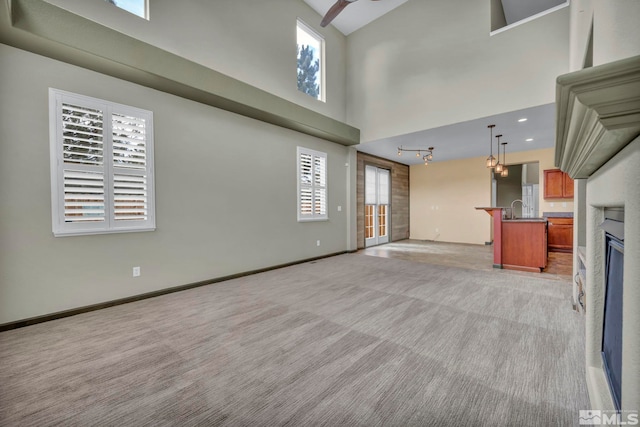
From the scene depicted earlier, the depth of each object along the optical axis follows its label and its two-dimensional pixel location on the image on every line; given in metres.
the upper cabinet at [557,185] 6.45
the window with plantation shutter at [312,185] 5.56
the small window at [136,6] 3.20
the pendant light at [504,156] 5.84
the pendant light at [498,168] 5.52
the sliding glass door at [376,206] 7.71
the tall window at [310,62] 5.62
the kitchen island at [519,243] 4.50
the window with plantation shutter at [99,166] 2.79
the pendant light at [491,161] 5.13
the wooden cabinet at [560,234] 6.45
